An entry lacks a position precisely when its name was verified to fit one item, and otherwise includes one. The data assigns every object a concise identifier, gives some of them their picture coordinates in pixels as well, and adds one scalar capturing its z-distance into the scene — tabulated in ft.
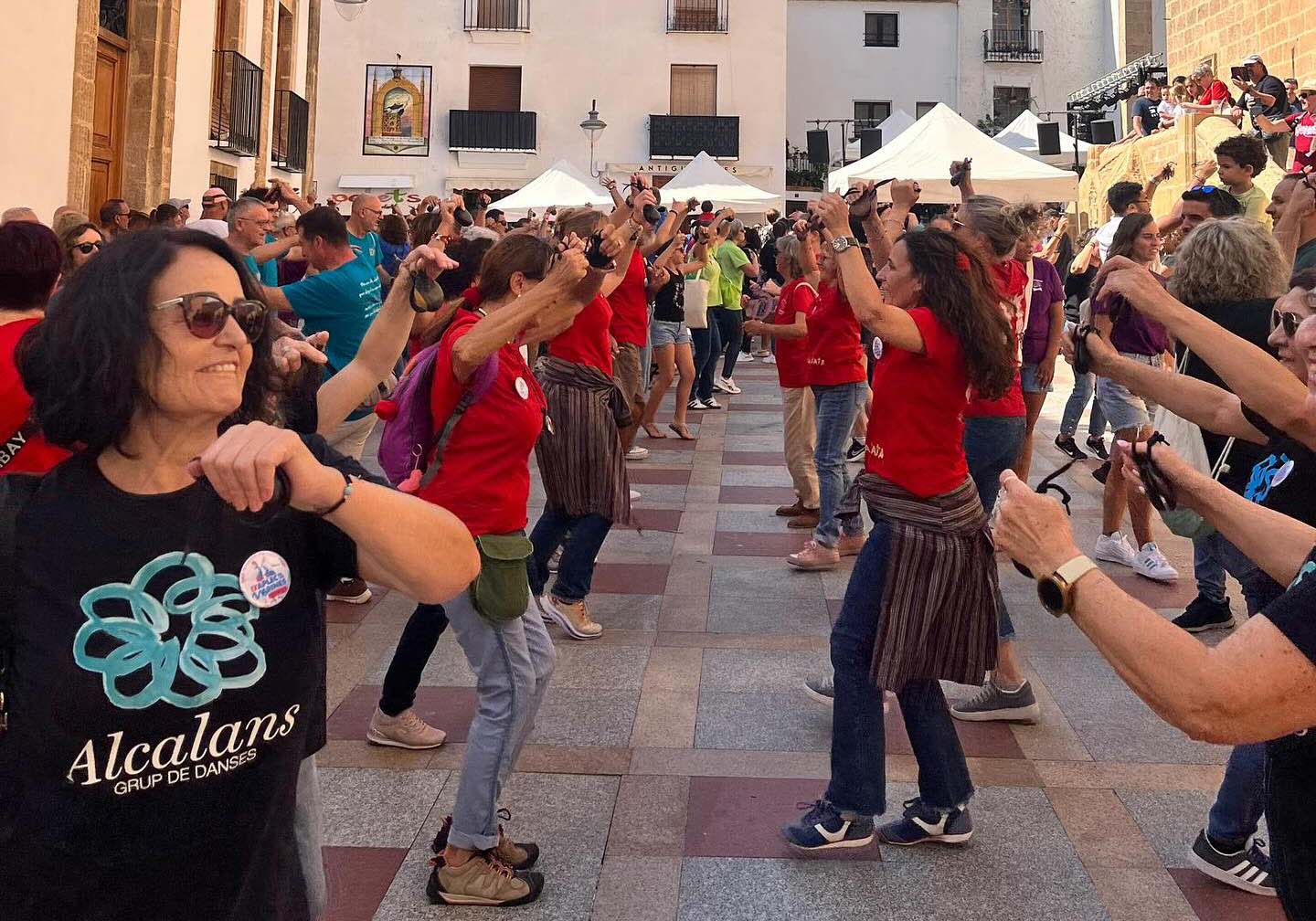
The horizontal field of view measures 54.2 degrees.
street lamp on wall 95.66
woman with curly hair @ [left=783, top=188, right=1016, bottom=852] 12.37
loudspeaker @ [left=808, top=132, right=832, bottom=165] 56.54
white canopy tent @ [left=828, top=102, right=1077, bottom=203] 44.09
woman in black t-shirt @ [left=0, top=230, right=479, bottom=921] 5.69
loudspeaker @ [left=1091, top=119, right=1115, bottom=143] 82.23
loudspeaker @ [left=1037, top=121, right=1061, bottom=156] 69.05
